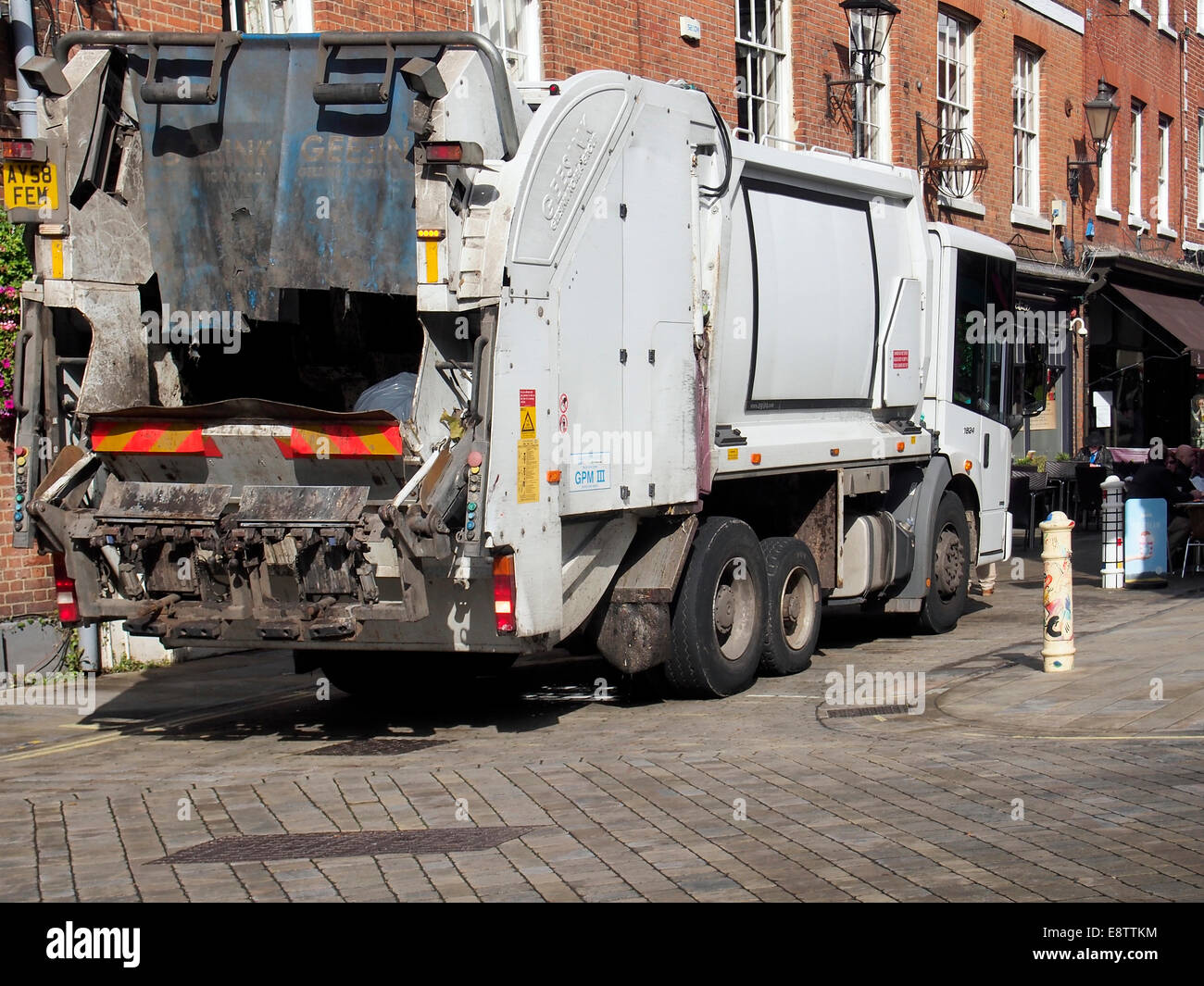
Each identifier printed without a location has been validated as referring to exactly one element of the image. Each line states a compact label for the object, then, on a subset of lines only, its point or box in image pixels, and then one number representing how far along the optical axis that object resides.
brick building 15.02
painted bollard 10.25
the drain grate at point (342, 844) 6.21
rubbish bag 8.22
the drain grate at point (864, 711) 9.14
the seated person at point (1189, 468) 17.67
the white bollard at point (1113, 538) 15.95
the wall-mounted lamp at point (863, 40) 18.52
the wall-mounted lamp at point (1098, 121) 24.77
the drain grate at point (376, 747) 8.36
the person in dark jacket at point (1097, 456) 22.70
